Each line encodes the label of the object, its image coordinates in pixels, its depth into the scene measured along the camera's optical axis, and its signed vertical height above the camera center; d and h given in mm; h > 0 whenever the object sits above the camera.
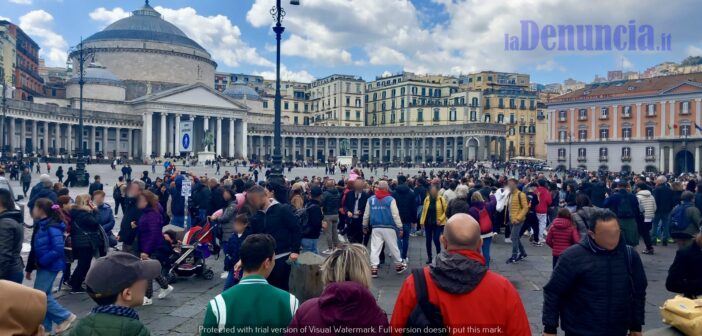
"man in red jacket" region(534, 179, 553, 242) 13617 -1027
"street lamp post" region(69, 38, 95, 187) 29514 -813
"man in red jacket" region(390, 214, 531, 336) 3211 -800
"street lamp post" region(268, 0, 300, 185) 15344 +1932
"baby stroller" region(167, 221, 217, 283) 9355 -1645
